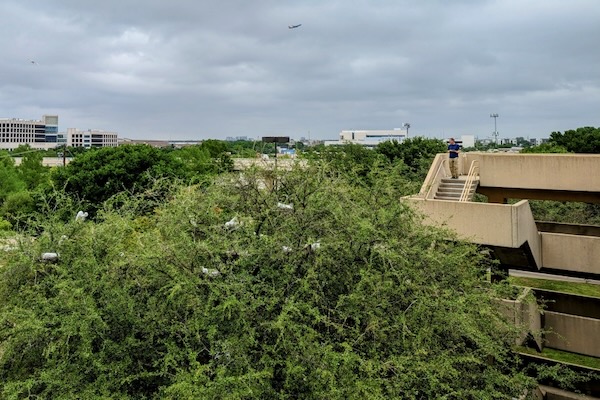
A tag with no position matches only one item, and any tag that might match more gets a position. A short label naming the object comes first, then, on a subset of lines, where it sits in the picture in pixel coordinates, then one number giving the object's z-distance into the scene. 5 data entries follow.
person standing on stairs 13.59
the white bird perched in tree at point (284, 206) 6.84
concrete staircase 12.71
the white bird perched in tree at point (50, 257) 6.31
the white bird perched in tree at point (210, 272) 5.92
